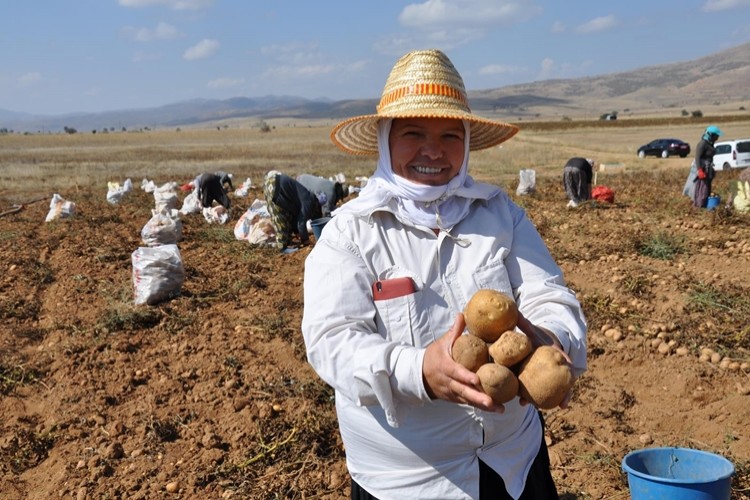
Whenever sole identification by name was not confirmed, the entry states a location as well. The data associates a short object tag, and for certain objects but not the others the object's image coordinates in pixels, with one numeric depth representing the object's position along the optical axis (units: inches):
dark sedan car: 1026.1
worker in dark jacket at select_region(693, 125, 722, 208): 363.9
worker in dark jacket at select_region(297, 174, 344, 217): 328.8
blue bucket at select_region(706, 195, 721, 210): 371.6
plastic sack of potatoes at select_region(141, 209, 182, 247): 301.0
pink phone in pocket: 59.4
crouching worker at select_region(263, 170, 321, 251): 303.4
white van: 704.0
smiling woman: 57.8
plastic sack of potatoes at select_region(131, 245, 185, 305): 222.1
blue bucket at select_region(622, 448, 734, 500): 85.0
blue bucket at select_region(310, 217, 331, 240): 258.7
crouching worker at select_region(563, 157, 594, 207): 397.7
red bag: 408.2
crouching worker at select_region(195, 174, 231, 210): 396.8
